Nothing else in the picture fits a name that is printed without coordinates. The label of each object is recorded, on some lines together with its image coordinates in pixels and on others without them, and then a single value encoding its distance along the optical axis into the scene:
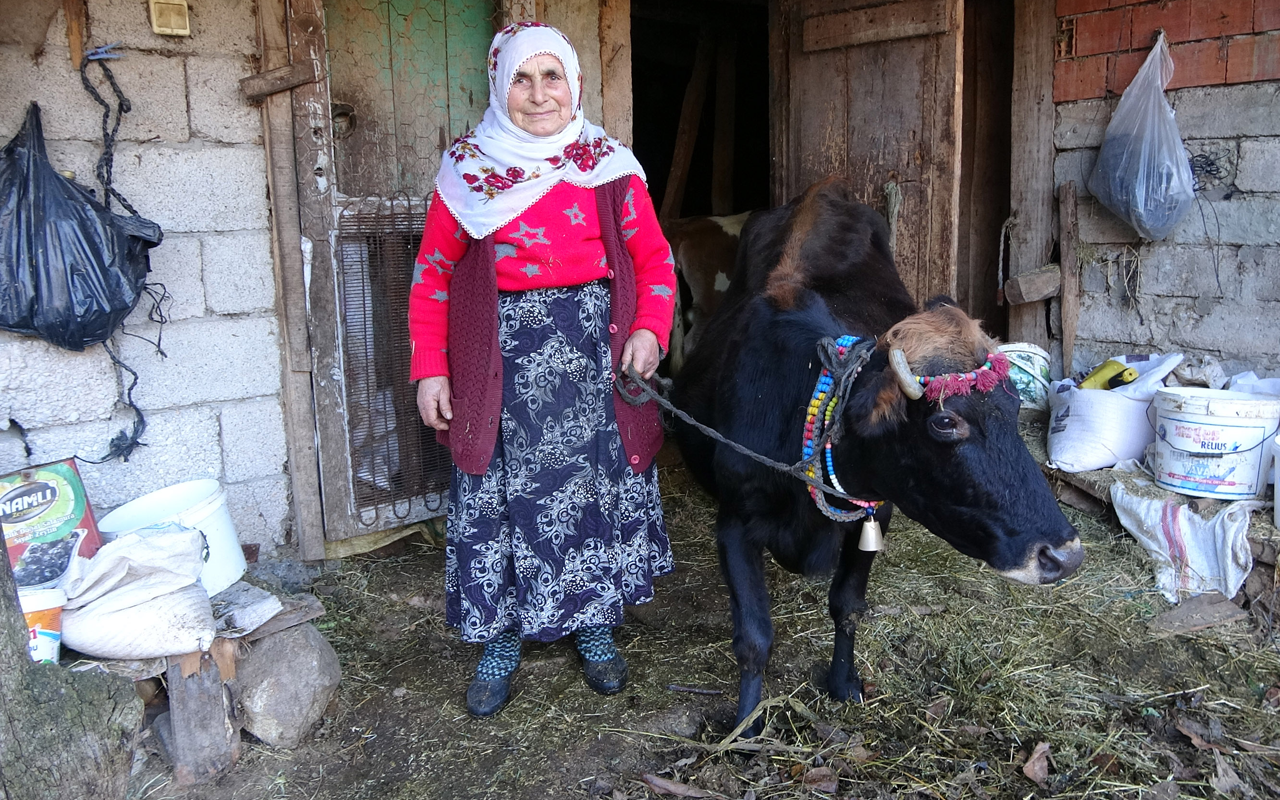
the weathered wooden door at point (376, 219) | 3.36
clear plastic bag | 3.97
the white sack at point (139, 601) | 2.26
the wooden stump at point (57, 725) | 1.91
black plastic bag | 2.47
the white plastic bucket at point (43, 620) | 2.16
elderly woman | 2.44
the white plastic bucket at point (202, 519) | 2.67
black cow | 2.00
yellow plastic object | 4.00
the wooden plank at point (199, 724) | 2.39
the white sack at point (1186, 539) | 3.25
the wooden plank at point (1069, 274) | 4.52
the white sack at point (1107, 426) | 3.82
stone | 2.53
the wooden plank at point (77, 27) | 2.70
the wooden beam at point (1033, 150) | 4.57
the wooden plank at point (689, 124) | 6.88
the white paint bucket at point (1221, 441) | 3.33
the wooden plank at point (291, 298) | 3.10
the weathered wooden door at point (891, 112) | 4.10
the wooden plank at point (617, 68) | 3.87
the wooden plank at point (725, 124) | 7.15
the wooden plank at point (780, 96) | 4.87
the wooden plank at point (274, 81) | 3.05
